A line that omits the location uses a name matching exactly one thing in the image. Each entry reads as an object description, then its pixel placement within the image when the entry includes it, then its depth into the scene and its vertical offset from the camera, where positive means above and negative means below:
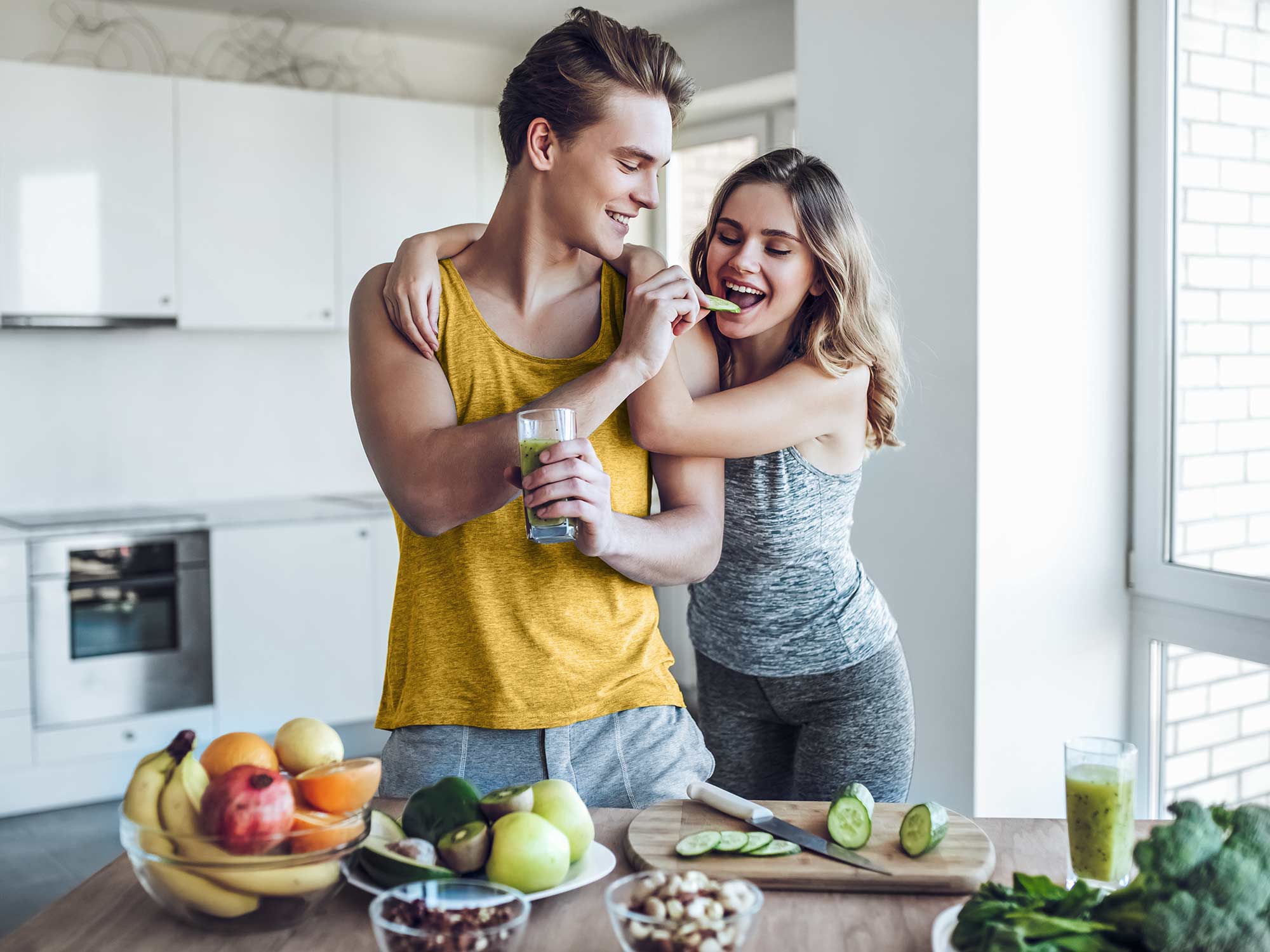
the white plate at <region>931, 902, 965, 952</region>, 0.98 -0.43
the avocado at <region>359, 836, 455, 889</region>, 1.06 -0.39
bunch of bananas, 0.97 -0.35
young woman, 1.92 -0.06
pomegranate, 0.96 -0.30
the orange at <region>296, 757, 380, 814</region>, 1.04 -0.31
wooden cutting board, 1.14 -0.42
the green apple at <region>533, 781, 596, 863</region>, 1.14 -0.36
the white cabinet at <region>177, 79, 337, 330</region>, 4.35 +0.94
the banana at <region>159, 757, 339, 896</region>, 0.97 -0.34
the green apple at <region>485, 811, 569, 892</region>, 1.07 -0.38
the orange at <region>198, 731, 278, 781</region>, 1.05 -0.28
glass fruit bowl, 0.97 -0.37
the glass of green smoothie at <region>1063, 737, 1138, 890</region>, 1.15 -0.37
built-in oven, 3.94 -0.63
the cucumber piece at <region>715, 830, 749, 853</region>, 1.19 -0.41
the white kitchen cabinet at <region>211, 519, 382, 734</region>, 4.25 -0.67
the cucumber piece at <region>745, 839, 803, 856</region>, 1.19 -0.42
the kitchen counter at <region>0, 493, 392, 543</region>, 3.99 -0.25
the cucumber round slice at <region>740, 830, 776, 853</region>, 1.19 -0.41
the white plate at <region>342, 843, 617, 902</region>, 1.09 -0.42
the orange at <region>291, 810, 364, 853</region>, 0.98 -0.33
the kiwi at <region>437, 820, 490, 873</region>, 1.08 -0.38
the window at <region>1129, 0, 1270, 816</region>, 2.68 +0.10
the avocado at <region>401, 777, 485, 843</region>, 1.13 -0.36
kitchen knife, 1.18 -0.41
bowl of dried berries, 0.90 -0.38
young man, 1.44 -0.06
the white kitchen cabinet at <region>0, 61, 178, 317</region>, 4.03 +0.92
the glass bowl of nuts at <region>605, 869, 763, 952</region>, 0.90 -0.37
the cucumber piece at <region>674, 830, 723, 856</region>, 1.19 -0.41
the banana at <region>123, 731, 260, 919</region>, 0.99 -0.33
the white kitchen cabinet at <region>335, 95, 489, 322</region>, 4.69 +1.15
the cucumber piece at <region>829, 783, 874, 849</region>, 1.21 -0.39
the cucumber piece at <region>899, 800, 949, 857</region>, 1.18 -0.40
